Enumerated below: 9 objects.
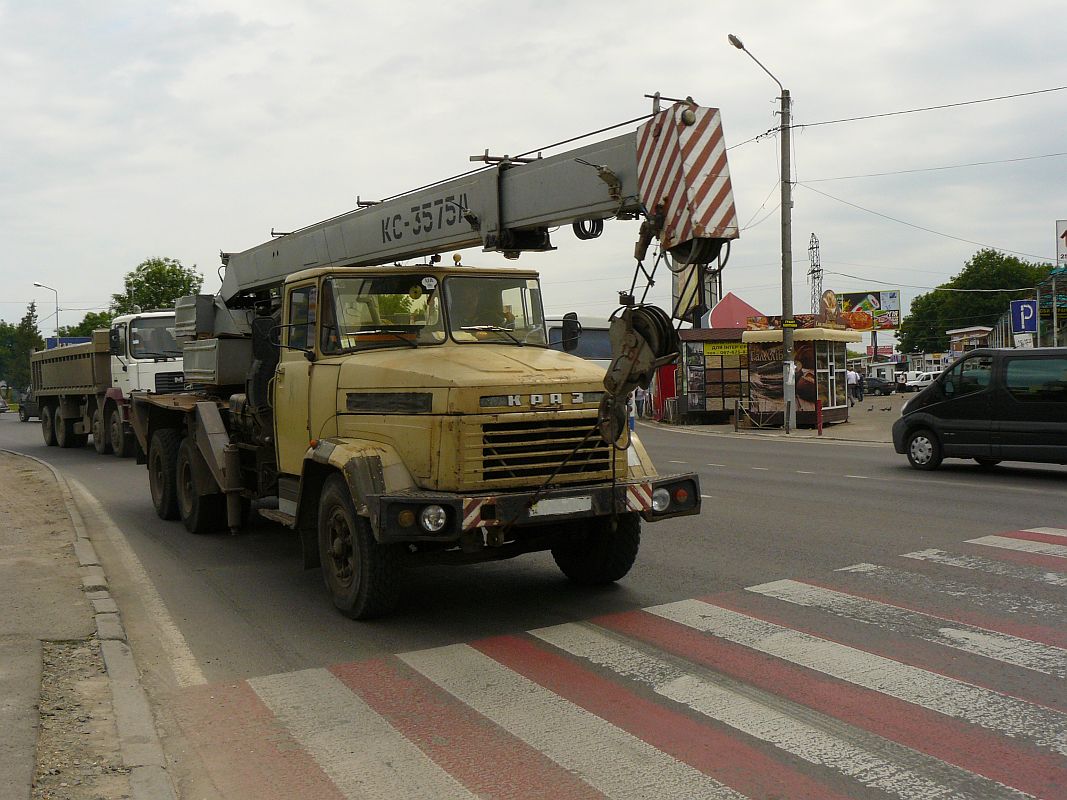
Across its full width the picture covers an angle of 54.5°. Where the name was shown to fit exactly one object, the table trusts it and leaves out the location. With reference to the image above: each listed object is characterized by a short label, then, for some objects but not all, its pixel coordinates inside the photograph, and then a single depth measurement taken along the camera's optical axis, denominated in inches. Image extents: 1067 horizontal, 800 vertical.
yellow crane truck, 255.6
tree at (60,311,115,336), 2891.2
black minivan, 589.9
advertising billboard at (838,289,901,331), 4014.3
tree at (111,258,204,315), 1795.0
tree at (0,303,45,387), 3841.0
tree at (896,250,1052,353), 4008.4
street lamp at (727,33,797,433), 1089.4
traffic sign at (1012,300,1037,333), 1667.1
